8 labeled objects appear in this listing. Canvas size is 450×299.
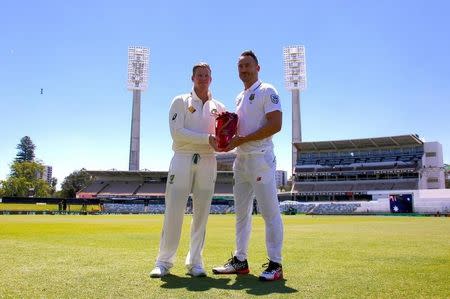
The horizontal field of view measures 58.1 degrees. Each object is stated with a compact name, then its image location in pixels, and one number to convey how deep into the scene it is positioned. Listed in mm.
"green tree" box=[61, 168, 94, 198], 111375
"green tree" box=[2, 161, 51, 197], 90312
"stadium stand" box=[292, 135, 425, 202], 70188
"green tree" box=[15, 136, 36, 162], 123125
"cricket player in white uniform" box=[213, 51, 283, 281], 4637
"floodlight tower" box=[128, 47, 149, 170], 83750
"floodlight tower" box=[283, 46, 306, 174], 84256
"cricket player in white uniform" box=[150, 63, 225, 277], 4766
